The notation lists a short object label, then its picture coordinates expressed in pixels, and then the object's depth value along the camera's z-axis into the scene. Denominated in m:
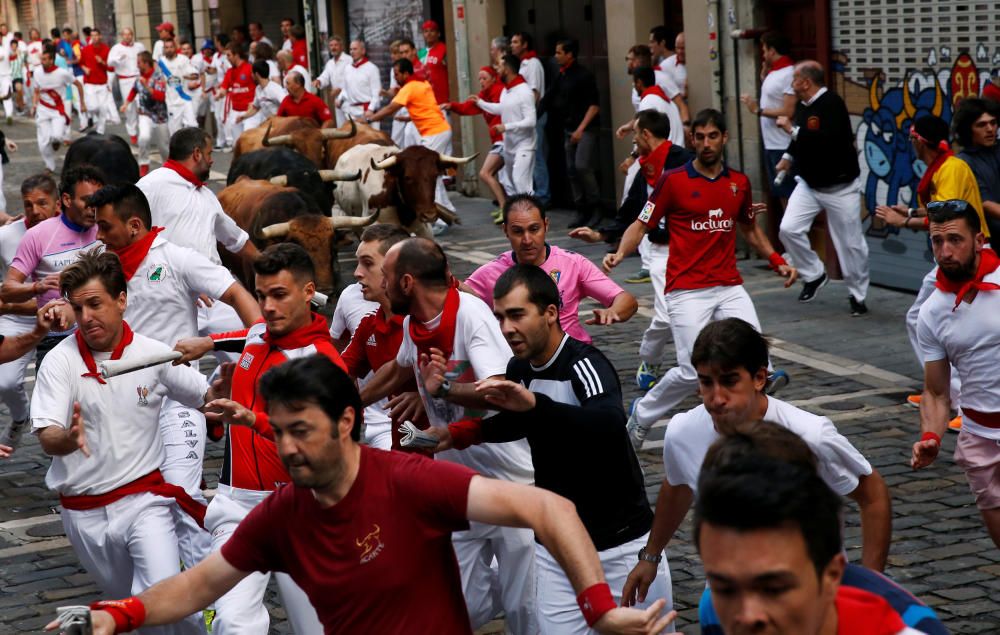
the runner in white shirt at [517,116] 19.59
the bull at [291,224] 13.68
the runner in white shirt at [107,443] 6.55
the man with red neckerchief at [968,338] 7.00
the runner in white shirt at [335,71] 26.02
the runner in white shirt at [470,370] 6.39
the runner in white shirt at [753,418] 5.08
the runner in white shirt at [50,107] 29.50
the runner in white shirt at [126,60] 35.19
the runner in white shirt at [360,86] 25.19
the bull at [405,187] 17.47
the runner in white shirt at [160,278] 8.09
